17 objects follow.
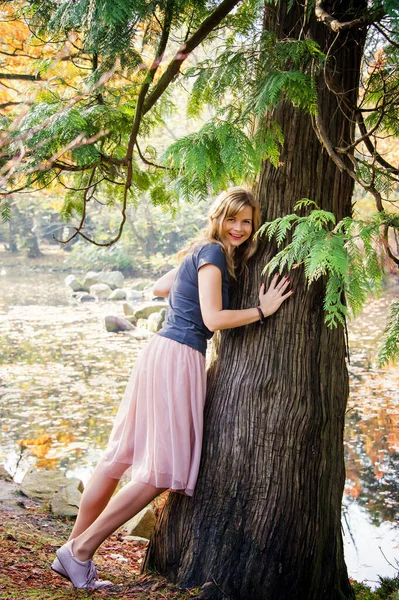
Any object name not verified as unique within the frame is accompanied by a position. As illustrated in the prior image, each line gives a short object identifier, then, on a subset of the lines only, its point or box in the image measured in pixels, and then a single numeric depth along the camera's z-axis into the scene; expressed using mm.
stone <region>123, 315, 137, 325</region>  14795
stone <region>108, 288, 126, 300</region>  18547
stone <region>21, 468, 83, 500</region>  5156
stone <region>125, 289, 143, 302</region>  18422
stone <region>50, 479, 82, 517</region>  4668
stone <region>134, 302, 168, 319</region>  14859
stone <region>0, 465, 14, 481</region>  5535
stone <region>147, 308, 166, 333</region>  13797
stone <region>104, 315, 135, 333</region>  13727
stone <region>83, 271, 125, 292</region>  19922
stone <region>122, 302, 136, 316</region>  15377
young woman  3111
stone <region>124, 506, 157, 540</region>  4793
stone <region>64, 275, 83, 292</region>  19688
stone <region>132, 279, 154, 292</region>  20016
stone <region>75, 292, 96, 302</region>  18186
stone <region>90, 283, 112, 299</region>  19067
